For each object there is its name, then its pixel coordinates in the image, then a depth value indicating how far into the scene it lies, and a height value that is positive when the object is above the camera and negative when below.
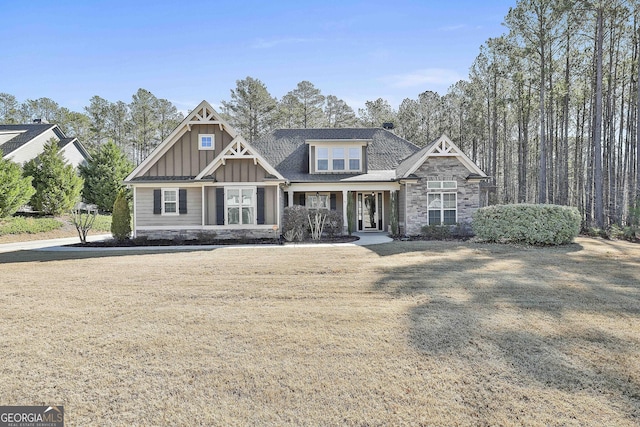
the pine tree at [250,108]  33.59 +10.13
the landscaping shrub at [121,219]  14.38 -0.52
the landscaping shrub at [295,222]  13.94 -0.71
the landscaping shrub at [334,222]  14.45 -0.76
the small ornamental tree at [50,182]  20.98 +1.67
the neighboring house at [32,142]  23.41 +5.13
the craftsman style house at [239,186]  14.49 +0.91
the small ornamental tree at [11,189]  16.91 +1.05
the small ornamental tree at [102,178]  26.05 +2.34
